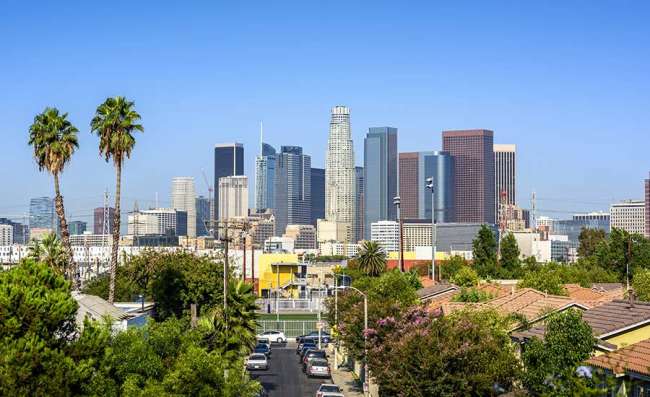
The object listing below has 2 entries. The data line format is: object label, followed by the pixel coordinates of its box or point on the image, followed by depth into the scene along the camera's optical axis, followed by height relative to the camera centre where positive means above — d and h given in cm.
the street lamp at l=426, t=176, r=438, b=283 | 11960 +633
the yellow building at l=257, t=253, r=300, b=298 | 18071 -551
